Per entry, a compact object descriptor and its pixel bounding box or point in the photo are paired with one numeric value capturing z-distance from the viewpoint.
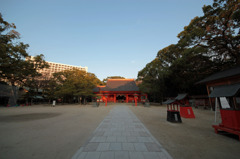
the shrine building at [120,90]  25.19
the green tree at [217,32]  10.24
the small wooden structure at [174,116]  6.04
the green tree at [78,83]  19.05
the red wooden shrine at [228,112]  3.56
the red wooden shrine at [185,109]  7.25
